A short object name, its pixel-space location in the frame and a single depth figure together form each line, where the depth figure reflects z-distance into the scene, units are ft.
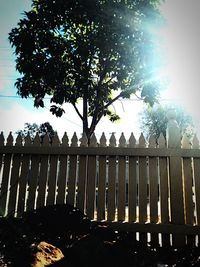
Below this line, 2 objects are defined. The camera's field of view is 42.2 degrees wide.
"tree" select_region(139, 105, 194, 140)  131.44
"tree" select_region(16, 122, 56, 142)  142.20
